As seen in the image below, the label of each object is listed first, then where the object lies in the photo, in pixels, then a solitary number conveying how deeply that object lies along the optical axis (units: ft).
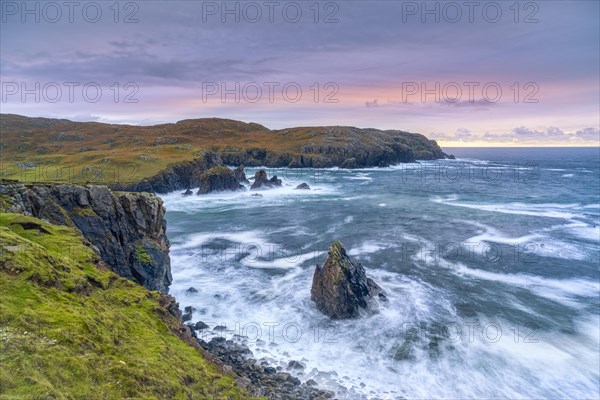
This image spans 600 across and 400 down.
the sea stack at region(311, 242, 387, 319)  83.05
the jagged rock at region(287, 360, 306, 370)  63.77
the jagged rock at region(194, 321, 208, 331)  76.06
